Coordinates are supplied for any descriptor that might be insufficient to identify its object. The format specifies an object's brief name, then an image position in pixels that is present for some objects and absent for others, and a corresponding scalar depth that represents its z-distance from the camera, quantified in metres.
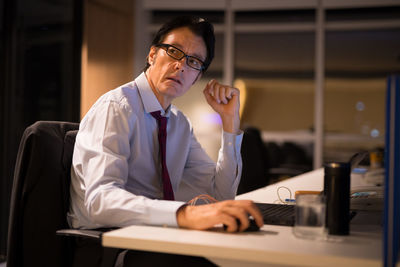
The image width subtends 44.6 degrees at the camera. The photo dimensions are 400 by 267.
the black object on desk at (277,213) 1.32
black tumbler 1.15
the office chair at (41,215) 1.48
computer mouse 1.19
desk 0.95
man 1.26
